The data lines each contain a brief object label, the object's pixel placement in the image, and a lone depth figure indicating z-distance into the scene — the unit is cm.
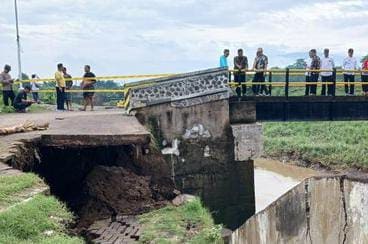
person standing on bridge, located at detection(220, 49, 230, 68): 1367
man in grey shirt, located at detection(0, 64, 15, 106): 1492
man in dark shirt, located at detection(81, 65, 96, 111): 1504
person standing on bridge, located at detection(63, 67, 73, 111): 1641
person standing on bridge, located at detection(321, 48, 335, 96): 1427
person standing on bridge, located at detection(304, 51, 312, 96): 1445
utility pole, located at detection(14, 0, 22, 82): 1775
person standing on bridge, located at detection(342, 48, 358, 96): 1458
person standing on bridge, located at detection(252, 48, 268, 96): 1406
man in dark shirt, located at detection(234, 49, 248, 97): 1312
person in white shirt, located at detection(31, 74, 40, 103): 1735
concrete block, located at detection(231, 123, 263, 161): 1175
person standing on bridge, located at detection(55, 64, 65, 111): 1519
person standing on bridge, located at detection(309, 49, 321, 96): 1445
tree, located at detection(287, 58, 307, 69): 6273
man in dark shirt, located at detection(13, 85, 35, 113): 1478
